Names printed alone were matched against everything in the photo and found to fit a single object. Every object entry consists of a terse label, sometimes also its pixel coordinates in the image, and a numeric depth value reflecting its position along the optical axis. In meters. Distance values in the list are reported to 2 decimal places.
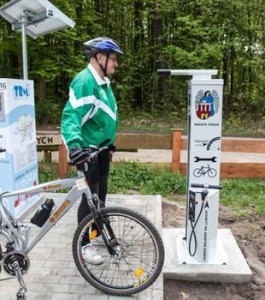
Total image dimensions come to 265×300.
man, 3.12
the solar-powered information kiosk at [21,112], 4.35
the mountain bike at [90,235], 3.02
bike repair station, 3.40
